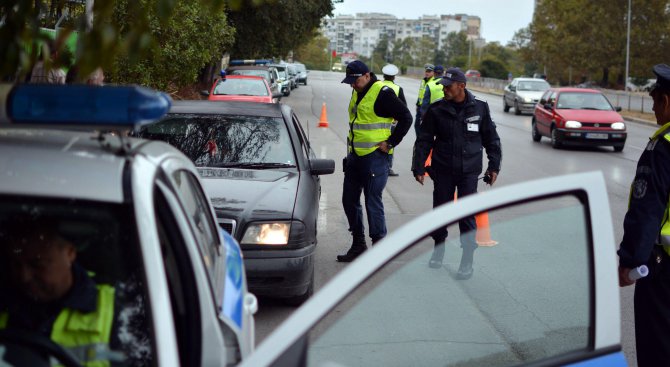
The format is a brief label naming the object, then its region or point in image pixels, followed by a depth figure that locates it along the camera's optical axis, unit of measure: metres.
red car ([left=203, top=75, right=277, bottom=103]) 23.00
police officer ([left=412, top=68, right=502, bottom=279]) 7.69
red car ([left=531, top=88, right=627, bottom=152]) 22.14
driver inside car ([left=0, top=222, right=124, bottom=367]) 2.77
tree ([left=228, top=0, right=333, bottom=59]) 37.84
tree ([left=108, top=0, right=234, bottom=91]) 17.11
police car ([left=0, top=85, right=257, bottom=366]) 2.62
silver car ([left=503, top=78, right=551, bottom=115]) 38.03
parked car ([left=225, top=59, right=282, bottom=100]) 30.14
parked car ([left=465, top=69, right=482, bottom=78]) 104.29
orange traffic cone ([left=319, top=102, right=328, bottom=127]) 27.28
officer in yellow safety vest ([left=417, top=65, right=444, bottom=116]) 15.75
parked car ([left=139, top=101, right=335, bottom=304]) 6.62
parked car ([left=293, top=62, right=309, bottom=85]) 66.06
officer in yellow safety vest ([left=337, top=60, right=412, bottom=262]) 8.71
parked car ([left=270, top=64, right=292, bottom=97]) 44.35
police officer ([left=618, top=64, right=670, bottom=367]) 4.02
